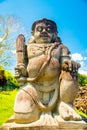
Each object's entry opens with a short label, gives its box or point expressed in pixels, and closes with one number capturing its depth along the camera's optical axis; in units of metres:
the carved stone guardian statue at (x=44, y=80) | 2.29
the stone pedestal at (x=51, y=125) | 2.20
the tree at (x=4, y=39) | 8.40
